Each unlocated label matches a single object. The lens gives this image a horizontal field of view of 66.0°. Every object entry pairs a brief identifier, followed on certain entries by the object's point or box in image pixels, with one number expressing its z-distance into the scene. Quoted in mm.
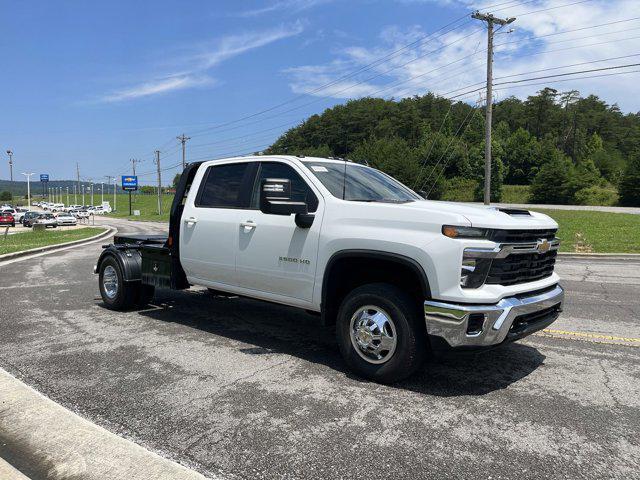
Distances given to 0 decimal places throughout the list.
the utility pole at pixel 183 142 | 80412
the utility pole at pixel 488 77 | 26259
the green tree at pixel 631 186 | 55469
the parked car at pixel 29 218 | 47000
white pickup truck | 3723
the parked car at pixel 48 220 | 41969
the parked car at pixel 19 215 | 55594
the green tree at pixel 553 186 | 65062
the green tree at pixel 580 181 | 64562
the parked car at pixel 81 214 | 64031
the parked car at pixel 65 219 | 45516
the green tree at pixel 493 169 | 77750
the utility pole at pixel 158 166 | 81562
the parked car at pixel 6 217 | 43394
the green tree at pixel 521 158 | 97062
